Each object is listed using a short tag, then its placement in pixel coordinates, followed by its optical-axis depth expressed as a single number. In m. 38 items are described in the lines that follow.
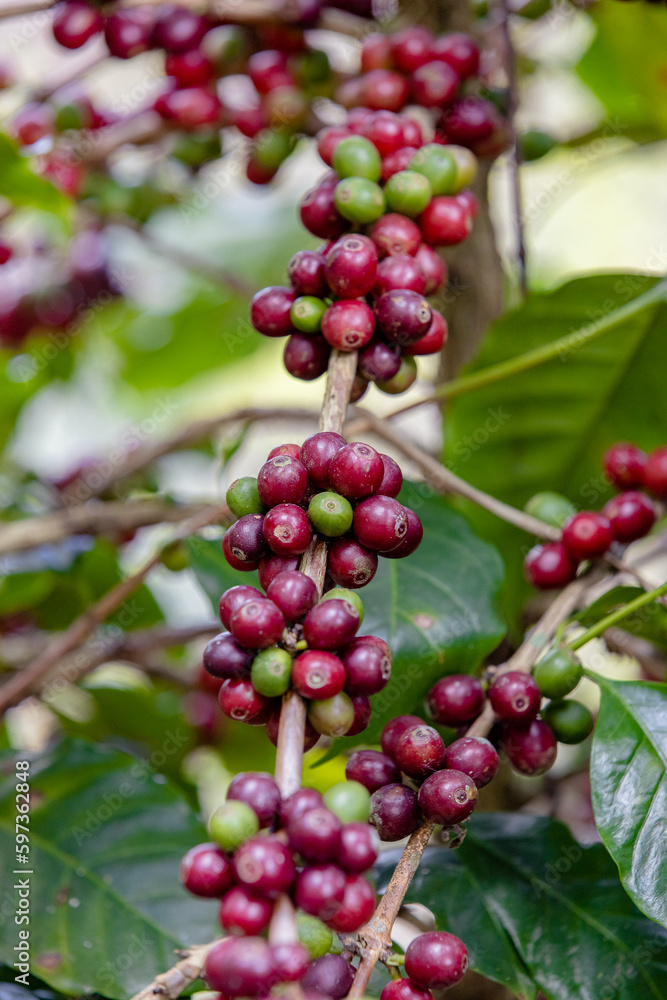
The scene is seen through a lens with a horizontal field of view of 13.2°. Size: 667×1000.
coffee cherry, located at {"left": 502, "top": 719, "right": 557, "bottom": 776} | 0.79
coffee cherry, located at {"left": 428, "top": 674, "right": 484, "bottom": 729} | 0.80
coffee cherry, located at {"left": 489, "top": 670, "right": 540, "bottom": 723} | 0.78
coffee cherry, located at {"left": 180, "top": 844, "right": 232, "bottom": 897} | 0.70
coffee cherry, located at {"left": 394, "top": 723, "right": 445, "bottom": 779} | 0.76
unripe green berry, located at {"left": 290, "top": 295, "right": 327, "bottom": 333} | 0.80
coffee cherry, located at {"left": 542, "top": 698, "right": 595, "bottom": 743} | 0.80
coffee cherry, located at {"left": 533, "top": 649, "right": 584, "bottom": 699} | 0.79
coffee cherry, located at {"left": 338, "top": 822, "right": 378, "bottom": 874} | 0.69
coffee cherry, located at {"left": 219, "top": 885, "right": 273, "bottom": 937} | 0.69
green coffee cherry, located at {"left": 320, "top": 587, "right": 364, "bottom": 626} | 0.73
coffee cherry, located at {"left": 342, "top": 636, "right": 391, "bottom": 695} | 0.73
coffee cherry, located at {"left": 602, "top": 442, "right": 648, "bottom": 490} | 0.90
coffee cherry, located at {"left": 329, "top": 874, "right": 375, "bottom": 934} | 0.69
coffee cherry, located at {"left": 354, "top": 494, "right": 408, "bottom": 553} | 0.74
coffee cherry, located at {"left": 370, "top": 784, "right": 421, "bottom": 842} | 0.75
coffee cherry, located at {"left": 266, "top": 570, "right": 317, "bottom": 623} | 0.73
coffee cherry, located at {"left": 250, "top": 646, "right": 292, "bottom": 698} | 0.72
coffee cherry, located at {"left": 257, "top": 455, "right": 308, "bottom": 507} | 0.74
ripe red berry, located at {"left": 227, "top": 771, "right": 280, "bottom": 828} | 0.70
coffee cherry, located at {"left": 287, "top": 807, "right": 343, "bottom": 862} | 0.69
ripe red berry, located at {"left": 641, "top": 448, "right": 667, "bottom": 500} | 0.89
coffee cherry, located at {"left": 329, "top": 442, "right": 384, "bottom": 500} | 0.74
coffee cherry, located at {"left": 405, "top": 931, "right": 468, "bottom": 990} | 0.73
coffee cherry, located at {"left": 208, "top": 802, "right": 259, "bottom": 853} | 0.69
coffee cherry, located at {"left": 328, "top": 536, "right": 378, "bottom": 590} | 0.75
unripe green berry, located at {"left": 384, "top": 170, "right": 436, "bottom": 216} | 0.82
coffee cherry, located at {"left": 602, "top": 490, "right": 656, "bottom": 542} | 0.86
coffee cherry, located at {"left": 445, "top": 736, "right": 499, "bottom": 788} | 0.76
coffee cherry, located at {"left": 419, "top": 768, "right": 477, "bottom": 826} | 0.74
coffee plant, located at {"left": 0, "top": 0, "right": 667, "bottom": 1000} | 0.73
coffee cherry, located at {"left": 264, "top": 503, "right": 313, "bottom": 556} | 0.74
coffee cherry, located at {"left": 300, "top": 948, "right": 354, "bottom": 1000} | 0.71
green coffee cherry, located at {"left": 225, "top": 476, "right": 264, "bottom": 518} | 0.76
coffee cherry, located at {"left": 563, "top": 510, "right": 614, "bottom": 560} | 0.84
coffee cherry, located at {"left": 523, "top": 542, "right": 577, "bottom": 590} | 0.85
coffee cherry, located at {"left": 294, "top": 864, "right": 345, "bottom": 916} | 0.69
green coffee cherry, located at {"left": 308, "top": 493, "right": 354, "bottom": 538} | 0.74
